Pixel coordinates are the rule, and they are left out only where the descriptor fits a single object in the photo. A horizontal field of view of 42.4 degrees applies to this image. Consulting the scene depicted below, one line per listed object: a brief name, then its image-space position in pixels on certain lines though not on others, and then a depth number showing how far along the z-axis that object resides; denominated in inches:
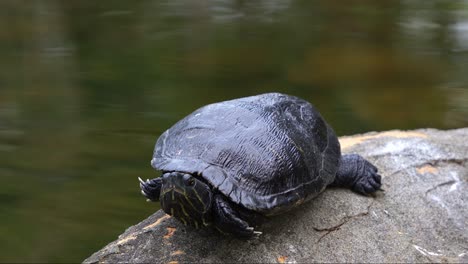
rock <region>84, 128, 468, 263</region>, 100.5
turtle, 92.4
